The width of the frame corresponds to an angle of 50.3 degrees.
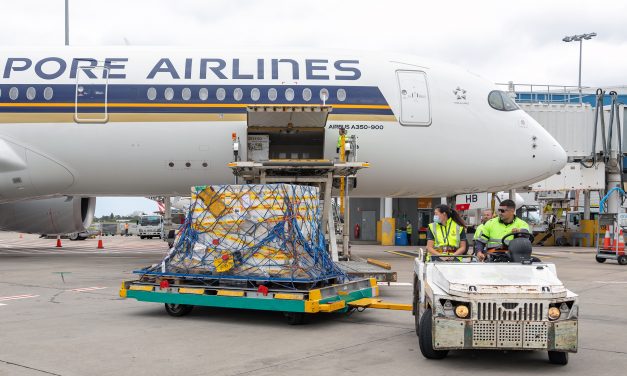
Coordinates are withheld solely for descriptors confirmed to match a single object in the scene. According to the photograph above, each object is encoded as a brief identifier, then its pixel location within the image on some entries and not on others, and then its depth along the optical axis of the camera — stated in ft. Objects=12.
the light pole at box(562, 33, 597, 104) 214.26
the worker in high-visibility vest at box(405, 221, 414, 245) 106.11
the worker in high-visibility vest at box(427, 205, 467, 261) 30.66
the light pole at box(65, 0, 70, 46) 93.42
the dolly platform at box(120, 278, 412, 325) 26.91
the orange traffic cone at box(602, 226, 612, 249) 67.87
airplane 54.90
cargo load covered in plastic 29.22
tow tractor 19.85
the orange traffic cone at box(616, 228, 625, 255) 66.08
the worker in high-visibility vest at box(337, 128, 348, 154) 52.26
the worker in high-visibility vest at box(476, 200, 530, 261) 26.84
